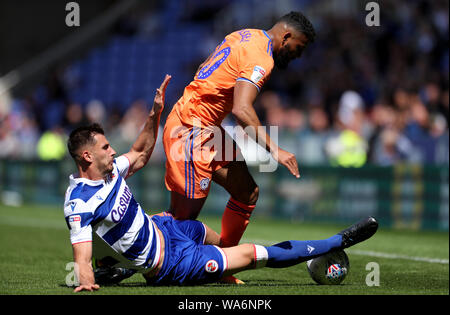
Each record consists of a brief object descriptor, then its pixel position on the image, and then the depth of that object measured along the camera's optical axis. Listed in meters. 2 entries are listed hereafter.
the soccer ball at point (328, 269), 13.70
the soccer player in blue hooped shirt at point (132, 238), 12.04
